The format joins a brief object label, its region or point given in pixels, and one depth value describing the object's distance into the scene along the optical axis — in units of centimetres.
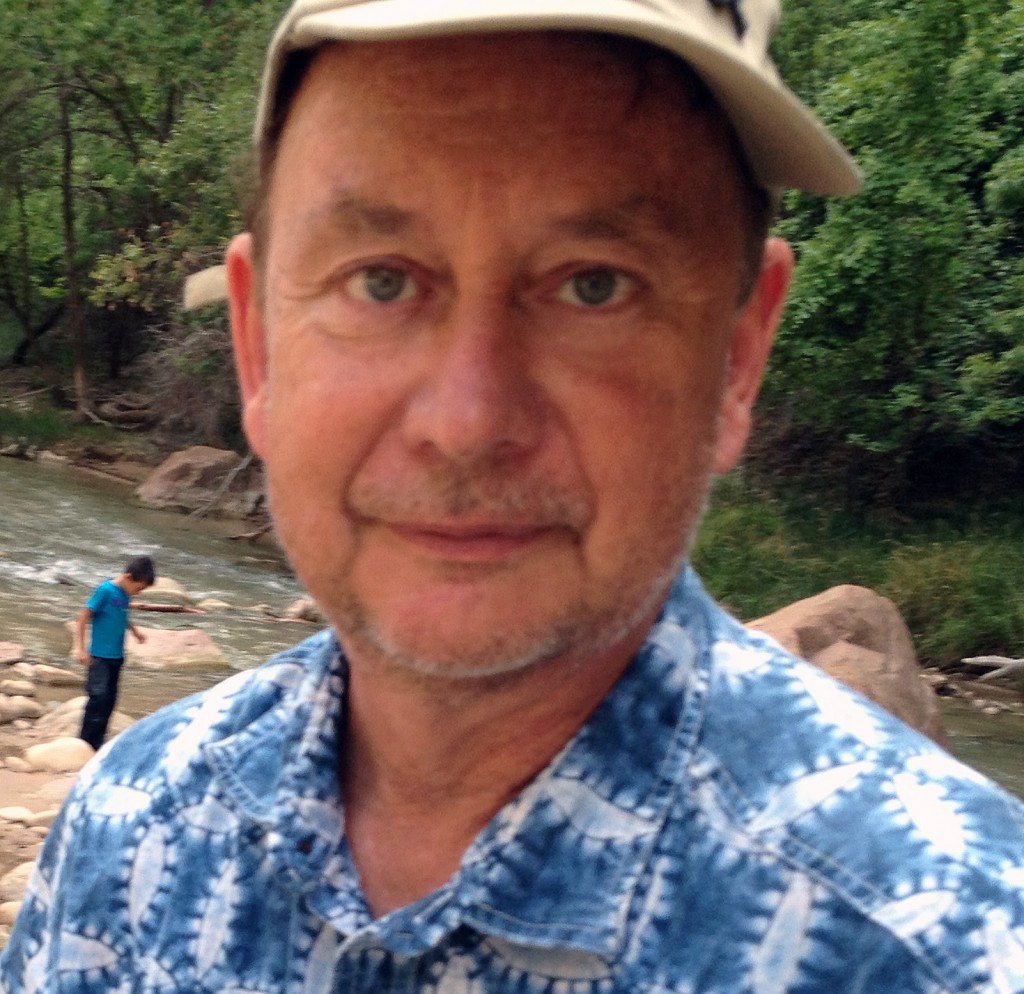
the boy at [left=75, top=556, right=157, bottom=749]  777
